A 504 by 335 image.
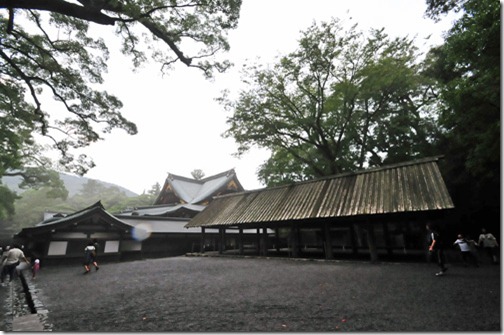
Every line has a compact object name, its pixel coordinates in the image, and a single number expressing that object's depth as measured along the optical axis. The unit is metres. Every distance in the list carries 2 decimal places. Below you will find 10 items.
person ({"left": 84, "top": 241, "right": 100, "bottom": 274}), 12.17
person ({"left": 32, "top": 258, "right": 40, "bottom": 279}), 11.43
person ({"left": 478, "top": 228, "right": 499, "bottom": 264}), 10.16
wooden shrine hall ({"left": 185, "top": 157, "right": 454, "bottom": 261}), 10.80
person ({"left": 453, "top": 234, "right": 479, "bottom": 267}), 9.24
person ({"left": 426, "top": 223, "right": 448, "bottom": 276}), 7.75
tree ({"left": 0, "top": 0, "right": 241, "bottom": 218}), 6.44
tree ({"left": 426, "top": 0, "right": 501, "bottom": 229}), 7.89
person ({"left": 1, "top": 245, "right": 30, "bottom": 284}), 9.36
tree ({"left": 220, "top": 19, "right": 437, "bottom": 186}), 16.47
